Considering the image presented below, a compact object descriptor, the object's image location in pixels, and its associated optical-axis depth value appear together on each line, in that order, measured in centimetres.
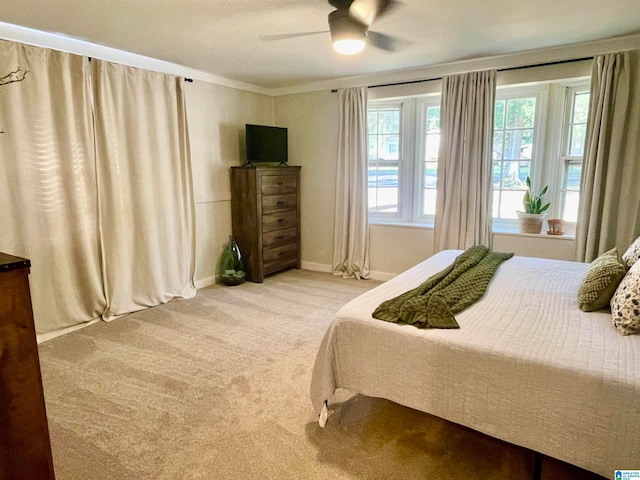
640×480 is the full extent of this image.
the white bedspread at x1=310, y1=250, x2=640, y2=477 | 131
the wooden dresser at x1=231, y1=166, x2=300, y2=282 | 438
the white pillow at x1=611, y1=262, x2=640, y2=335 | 157
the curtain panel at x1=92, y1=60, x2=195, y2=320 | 332
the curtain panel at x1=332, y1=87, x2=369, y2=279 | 442
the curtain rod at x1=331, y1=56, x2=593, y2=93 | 332
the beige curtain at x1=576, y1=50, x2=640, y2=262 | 310
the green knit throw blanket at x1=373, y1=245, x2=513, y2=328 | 174
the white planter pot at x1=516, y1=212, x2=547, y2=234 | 369
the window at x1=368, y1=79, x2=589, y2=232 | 368
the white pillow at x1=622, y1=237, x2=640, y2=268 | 199
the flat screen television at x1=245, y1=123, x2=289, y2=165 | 443
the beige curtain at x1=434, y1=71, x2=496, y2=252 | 369
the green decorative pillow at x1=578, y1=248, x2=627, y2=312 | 182
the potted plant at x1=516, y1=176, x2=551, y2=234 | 369
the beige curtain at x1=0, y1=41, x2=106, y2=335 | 277
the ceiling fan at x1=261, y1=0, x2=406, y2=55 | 229
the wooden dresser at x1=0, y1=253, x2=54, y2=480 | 121
